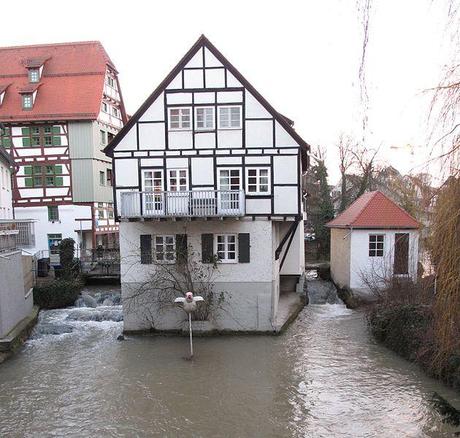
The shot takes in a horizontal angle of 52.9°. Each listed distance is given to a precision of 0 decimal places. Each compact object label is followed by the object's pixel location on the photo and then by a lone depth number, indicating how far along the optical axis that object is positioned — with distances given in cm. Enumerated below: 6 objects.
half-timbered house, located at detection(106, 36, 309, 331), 1538
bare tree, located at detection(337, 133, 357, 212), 3715
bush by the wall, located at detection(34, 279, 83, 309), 2038
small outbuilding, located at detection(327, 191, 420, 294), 1917
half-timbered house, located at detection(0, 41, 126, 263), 2853
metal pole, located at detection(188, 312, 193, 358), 1342
